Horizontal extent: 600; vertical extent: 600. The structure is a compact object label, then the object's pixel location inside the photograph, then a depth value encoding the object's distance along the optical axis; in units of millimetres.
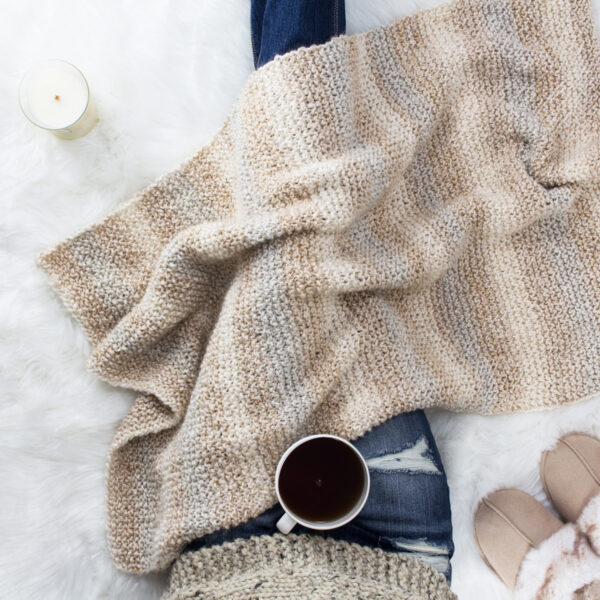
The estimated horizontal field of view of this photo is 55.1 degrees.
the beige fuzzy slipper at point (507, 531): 878
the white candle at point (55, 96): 777
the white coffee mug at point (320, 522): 677
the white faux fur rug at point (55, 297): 761
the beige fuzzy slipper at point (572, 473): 880
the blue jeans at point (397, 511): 753
